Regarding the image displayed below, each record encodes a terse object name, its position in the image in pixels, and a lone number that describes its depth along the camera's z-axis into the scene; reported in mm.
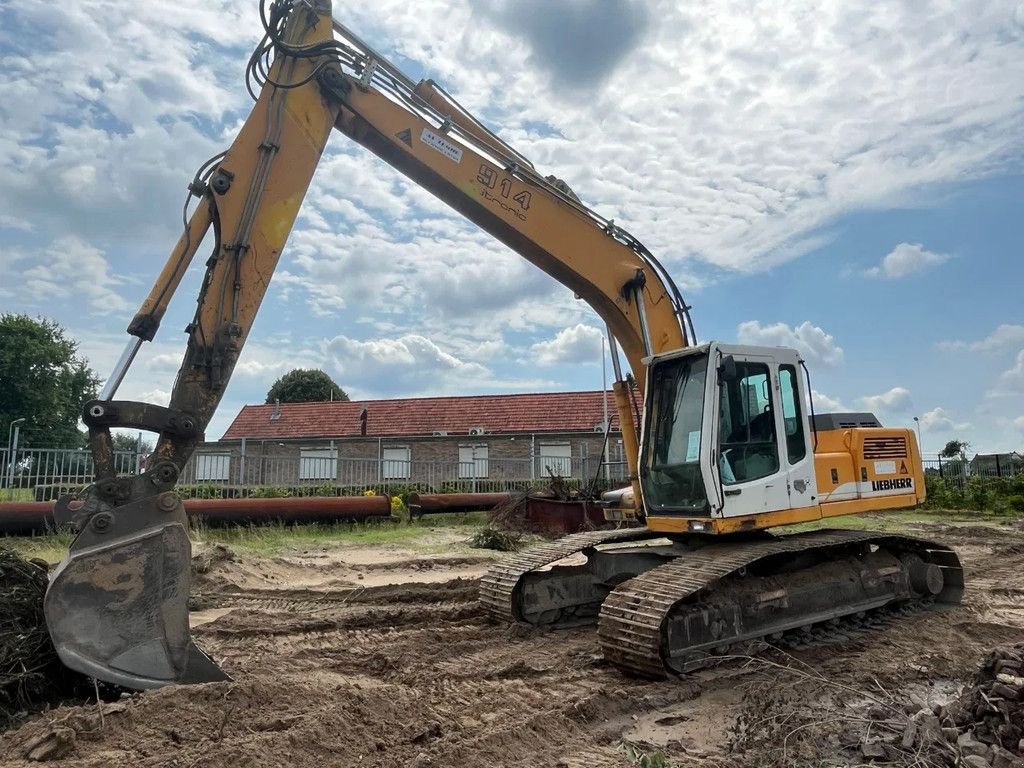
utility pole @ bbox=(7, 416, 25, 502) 13941
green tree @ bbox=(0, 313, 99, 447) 39719
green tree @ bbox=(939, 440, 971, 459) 29075
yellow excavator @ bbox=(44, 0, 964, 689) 4320
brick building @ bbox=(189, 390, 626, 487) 28344
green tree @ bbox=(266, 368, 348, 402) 51156
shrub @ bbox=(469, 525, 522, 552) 12906
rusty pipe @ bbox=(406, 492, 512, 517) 16219
